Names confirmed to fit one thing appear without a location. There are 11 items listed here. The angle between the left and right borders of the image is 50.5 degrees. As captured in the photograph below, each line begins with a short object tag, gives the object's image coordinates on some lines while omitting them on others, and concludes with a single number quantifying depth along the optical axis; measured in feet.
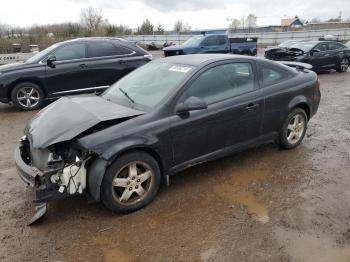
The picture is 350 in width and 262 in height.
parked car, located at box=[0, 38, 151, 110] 29.19
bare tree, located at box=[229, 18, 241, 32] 318.12
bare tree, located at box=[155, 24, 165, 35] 188.89
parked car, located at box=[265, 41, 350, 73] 49.08
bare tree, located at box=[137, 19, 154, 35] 179.01
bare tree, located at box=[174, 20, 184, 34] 263.08
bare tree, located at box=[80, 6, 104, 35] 158.54
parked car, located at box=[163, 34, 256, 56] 61.46
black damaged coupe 12.41
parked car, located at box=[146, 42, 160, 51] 121.79
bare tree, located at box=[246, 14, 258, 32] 344.90
